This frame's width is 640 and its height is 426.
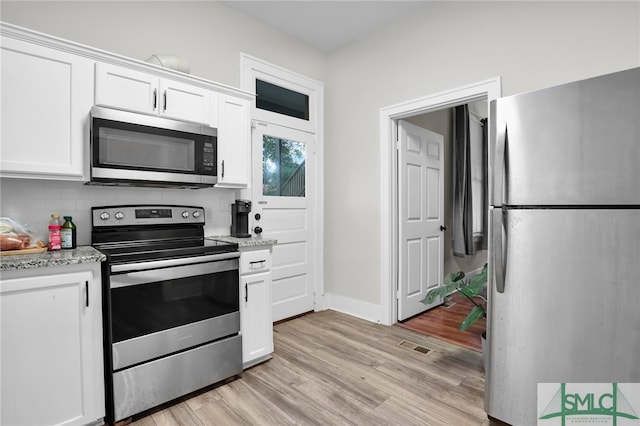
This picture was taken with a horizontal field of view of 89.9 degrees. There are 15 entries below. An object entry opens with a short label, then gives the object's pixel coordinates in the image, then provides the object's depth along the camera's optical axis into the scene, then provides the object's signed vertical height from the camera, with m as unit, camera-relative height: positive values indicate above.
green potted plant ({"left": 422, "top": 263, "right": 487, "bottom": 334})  2.25 -0.59
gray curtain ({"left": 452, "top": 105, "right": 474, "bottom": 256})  4.13 +0.29
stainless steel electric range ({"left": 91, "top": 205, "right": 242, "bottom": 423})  1.69 -0.58
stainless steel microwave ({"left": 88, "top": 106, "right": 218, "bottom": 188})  1.84 +0.38
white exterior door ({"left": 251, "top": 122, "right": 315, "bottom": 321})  3.13 +0.04
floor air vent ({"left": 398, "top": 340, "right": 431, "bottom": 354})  2.59 -1.14
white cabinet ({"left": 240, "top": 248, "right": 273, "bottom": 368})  2.22 -0.68
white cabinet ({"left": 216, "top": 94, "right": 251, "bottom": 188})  2.42 +0.53
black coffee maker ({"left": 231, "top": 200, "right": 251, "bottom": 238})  2.65 -0.06
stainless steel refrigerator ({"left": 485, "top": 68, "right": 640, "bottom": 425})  1.28 -0.14
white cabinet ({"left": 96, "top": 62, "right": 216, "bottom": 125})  1.90 +0.75
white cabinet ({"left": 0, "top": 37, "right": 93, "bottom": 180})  1.62 +0.54
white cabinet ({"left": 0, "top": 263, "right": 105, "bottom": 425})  1.42 -0.64
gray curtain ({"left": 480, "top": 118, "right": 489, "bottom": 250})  4.79 +0.31
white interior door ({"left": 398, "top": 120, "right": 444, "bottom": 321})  3.23 -0.07
